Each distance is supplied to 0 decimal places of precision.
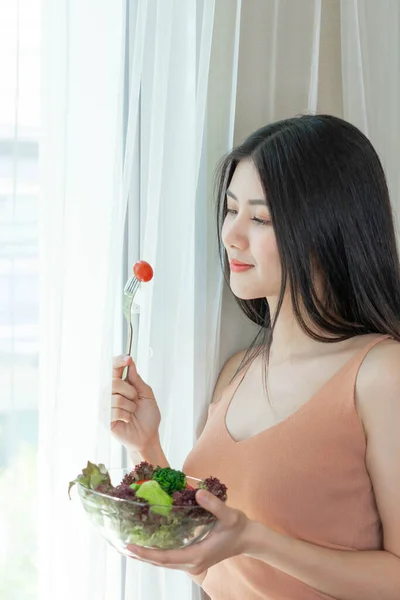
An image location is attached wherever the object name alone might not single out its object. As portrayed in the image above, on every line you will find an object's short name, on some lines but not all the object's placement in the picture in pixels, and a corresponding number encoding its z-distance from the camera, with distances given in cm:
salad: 148
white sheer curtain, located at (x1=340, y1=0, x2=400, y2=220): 207
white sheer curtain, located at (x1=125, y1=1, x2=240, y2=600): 183
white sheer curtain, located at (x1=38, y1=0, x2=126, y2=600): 169
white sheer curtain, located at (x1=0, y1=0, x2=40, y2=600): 168
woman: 172
